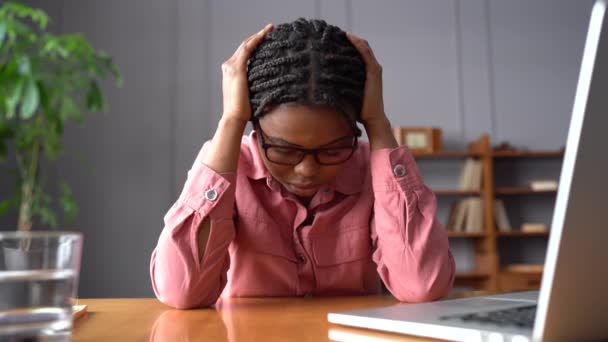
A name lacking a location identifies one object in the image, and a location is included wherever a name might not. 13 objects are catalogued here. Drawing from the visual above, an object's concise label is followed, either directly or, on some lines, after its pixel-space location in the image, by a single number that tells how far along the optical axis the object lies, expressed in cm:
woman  104
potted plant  237
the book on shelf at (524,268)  407
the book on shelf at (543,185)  420
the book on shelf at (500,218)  419
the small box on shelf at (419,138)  421
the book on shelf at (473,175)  422
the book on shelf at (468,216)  414
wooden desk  67
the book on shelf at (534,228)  418
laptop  40
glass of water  50
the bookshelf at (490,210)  411
